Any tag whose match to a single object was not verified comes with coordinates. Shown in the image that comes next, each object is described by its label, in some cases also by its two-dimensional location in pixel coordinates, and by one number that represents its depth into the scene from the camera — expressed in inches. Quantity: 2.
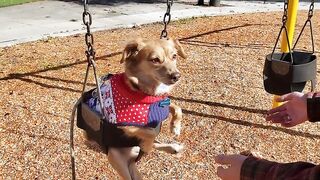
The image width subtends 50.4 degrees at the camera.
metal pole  138.7
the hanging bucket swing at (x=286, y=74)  115.2
